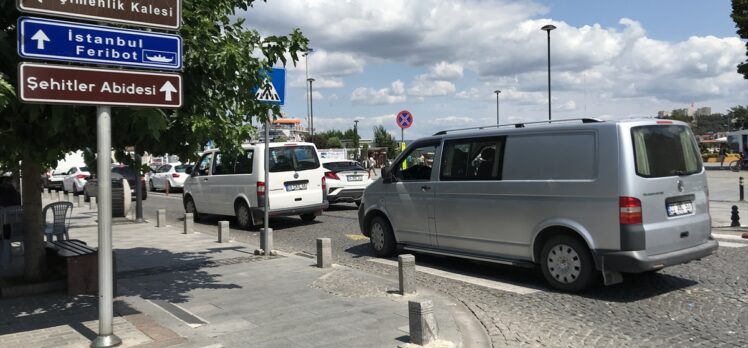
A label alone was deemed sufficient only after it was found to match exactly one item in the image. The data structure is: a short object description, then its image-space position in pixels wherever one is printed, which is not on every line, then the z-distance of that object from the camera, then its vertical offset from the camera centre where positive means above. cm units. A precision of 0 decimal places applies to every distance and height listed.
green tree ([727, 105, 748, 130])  7831 +618
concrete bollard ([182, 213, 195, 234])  1262 -120
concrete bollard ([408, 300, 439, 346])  471 -126
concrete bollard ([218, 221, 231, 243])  1104 -119
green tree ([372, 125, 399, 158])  8150 +407
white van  1296 -34
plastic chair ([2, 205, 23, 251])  820 -67
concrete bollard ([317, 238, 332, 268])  823 -120
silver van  618 -40
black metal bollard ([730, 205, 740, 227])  1191 -114
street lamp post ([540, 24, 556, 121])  3103 +633
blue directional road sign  422 +97
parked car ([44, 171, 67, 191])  3304 -51
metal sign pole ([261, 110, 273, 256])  916 -86
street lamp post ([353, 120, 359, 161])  7661 +469
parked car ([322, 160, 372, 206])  1691 -47
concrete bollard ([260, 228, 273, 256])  932 -117
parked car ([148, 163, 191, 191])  2852 -37
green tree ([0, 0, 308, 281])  495 +52
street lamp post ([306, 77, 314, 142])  5339 +549
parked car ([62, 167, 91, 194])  2852 -46
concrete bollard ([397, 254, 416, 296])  648 -121
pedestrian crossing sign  788 +109
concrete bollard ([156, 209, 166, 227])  1391 -115
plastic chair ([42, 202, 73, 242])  860 -72
